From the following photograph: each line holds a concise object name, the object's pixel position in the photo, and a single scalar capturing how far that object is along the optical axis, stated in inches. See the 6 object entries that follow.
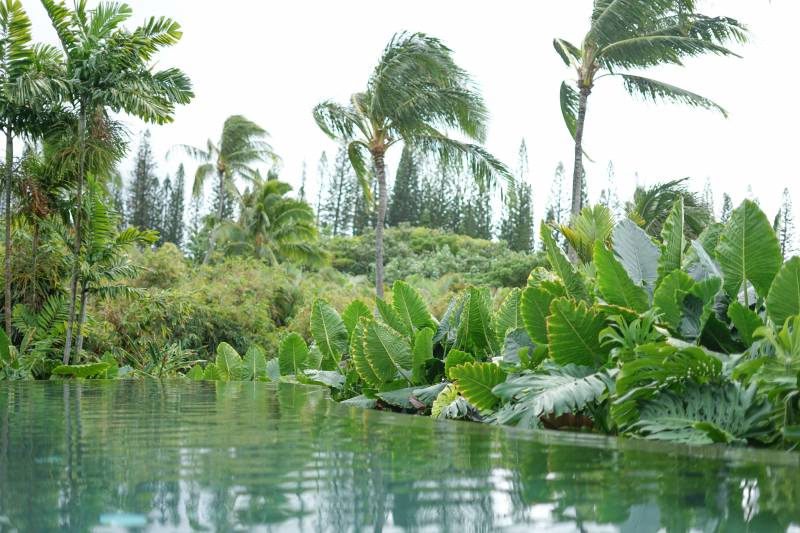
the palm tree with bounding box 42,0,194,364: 422.6
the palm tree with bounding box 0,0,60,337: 422.9
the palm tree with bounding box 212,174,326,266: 1118.4
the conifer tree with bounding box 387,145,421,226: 2329.0
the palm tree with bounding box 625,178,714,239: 636.7
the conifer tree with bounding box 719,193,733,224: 2077.8
